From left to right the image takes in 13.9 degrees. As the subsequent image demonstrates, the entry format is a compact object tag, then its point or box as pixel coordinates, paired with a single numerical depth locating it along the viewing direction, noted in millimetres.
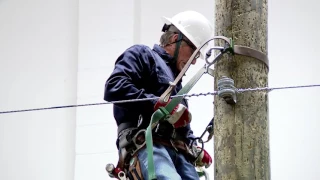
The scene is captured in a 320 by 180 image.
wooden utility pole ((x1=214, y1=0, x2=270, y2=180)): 4667
